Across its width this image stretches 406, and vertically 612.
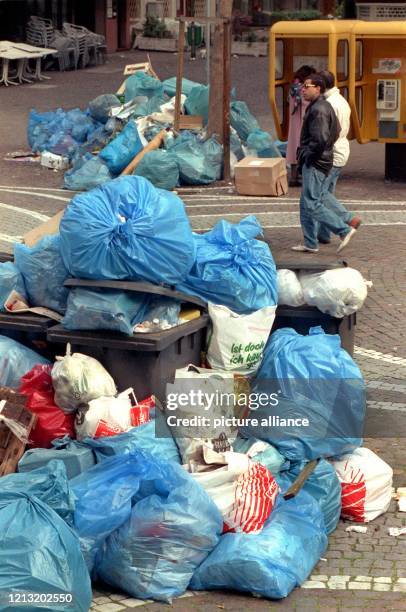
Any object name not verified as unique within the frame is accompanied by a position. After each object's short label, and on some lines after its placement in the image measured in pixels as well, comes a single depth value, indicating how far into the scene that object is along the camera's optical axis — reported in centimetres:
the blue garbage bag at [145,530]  765
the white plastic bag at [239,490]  805
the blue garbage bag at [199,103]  2361
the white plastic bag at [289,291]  1040
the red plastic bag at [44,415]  867
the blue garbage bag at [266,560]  764
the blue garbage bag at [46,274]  959
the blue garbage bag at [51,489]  750
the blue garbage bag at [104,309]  889
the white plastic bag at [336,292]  1021
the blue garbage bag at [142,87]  2486
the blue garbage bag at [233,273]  965
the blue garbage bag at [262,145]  2264
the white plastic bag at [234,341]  954
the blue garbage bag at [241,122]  2383
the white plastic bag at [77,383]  864
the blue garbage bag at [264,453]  879
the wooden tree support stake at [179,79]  2222
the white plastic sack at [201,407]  851
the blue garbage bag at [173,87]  2498
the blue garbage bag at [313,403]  906
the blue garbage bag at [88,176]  2143
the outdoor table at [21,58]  3861
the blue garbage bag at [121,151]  2146
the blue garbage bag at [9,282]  963
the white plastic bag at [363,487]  889
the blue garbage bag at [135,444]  825
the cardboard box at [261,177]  2071
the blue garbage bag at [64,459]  816
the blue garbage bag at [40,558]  688
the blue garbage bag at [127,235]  907
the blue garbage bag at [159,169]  2081
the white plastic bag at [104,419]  842
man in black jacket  1572
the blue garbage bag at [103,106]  2397
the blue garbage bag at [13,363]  927
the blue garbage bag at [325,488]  858
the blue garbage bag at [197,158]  2157
